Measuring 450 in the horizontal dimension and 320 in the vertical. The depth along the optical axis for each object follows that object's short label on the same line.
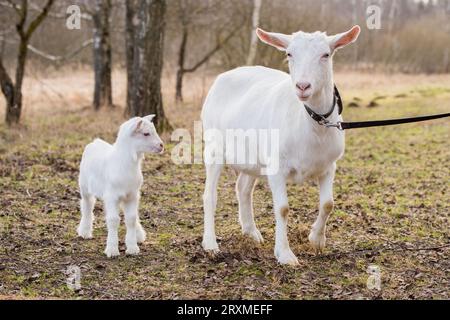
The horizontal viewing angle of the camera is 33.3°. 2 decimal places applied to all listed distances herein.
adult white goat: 6.02
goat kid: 6.84
